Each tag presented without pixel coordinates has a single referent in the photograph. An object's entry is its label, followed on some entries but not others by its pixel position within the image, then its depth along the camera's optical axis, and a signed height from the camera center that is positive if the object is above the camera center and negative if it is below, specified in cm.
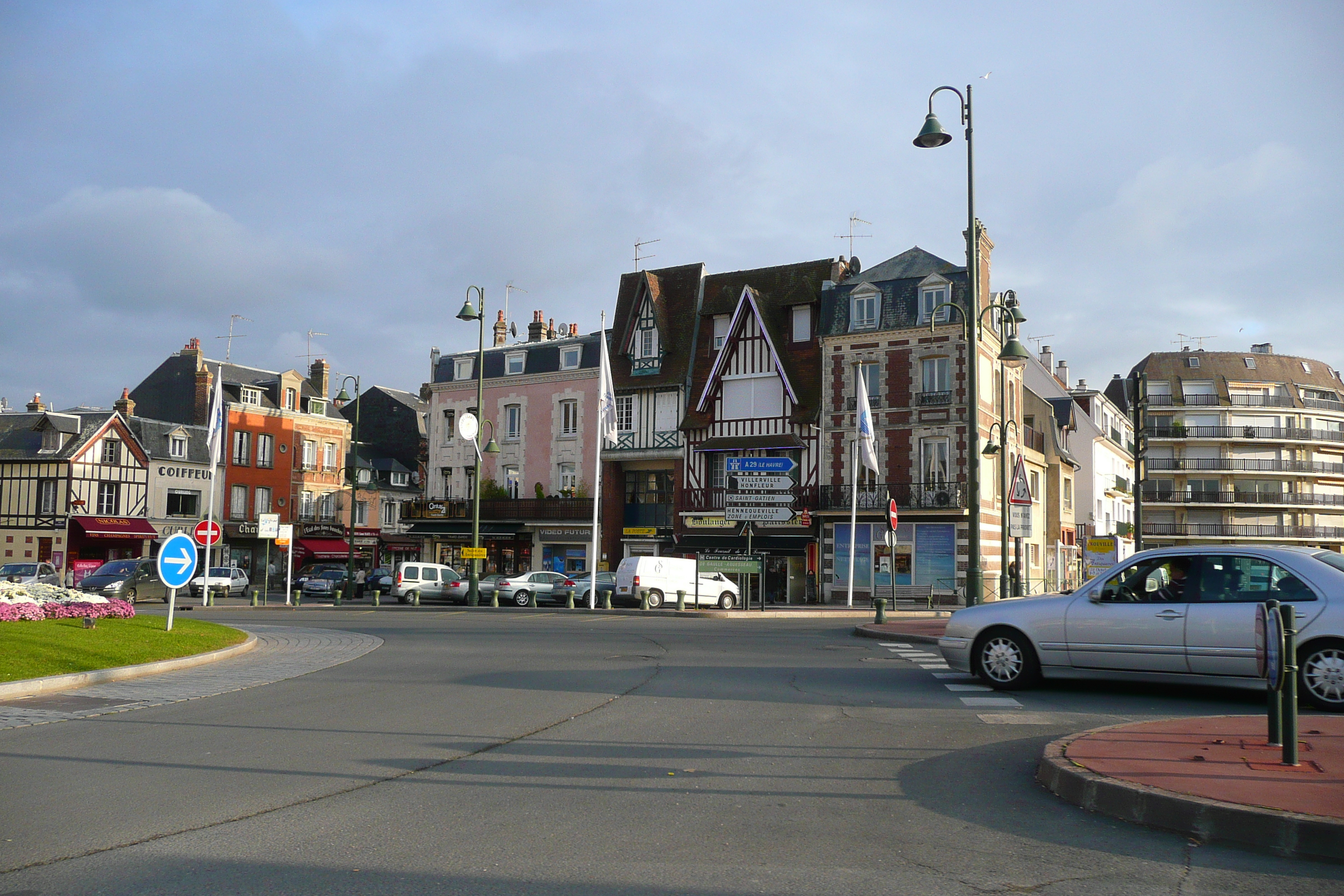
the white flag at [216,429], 3234 +273
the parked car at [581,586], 3475 -208
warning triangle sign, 2122 +76
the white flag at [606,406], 3075 +340
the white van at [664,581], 3198 -174
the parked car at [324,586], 4406 -278
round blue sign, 1576 -64
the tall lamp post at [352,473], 4184 +193
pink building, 4678 +277
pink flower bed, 1560 -148
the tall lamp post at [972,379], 1873 +268
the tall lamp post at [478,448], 3108 +215
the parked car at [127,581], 3578 -224
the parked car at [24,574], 3750 -211
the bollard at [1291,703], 616 -98
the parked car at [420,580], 3706 -211
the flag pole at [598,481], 3055 +122
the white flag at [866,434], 3234 +281
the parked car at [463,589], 3706 -236
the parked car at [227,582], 4297 -265
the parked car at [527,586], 3556 -215
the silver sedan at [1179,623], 913 -86
